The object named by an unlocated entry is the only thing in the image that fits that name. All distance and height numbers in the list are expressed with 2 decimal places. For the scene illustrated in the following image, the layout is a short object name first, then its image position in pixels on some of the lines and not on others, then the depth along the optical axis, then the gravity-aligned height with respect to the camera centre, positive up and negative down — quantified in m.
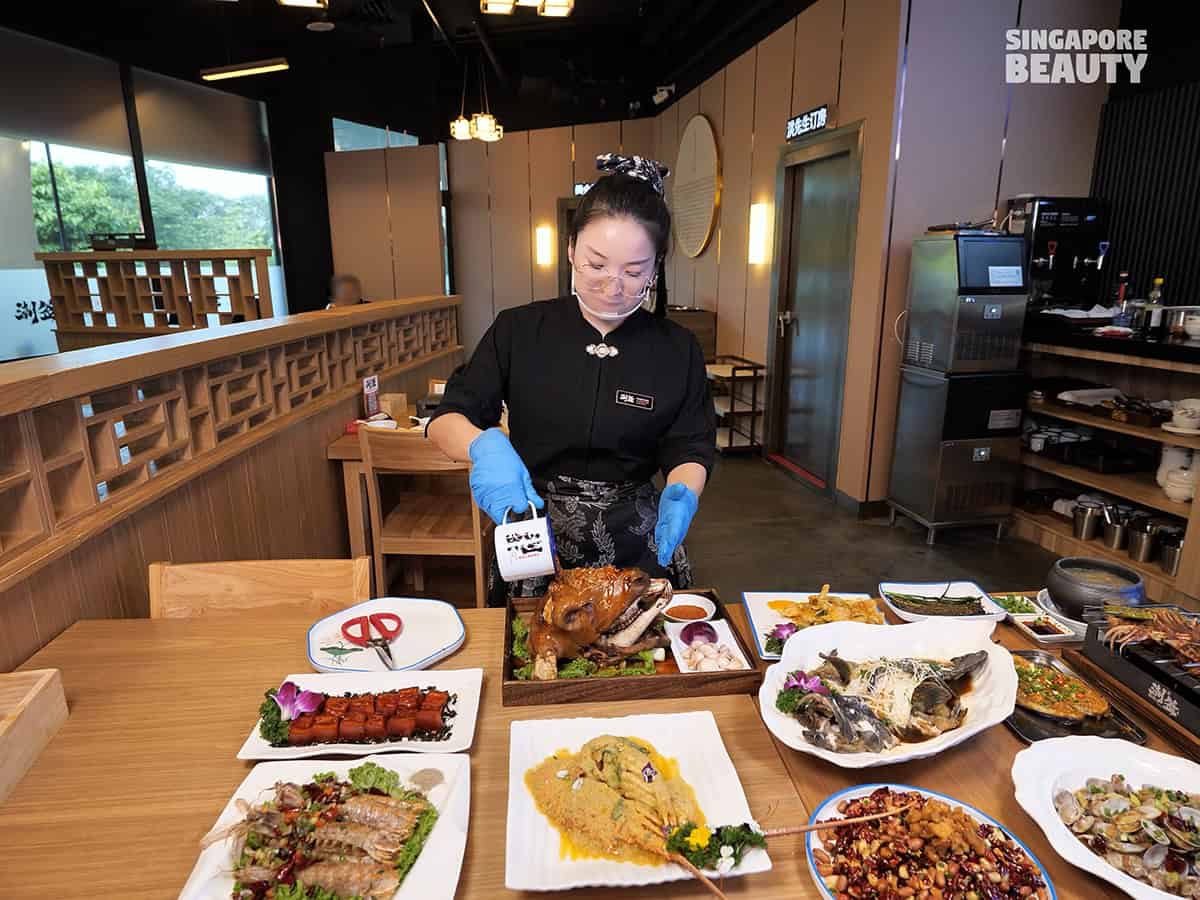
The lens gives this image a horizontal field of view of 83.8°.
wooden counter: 1.37 -0.50
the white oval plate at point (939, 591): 1.41 -0.68
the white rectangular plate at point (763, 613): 1.35 -0.69
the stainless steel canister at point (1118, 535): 3.55 -1.32
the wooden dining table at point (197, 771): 0.84 -0.72
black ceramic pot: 1.34 -0.61
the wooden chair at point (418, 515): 2.62 -1.04
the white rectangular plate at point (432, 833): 0.79 -0.69
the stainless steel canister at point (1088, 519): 3.69 -1.29
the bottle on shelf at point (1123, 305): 3.78 -0.14
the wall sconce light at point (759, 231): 5.71 +0.42
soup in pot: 1.37 -0.60
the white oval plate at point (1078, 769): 0.89 -0.67
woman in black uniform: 1.68 -0.32
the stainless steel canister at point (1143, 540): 3.40 -1.29
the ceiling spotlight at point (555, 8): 4.38 +1.78
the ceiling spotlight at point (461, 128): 6.95 +1.56
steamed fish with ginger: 1.01 -0.65
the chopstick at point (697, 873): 0.78 -0.68
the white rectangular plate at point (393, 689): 1.02 -0.69
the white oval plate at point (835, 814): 0.79 -0.69
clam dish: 0.80 -0.68
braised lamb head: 1.19 -0.59
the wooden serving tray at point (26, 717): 0.98 -0.66
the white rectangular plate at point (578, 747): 0.80 -0.69
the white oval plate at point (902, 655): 0.97 -0.64
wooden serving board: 1.14 -0.68
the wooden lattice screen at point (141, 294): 4.46 -0.08
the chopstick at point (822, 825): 0.84 -0.67
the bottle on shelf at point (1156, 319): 3.42 -0.20
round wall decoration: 6.83 +1.00
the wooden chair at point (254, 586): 1.55 -0.69
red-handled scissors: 1.31 -0.69
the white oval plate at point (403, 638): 1.26 -0.69
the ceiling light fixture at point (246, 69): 6.06 +1.90
